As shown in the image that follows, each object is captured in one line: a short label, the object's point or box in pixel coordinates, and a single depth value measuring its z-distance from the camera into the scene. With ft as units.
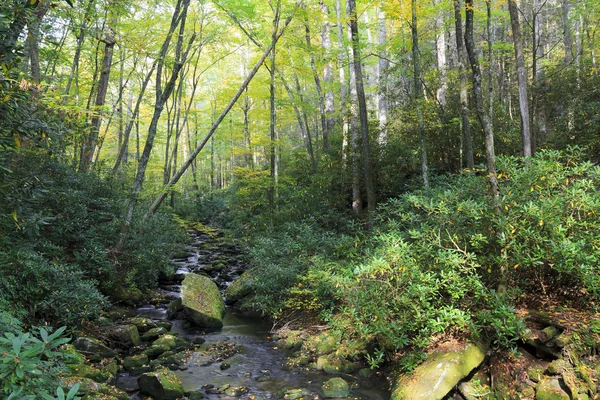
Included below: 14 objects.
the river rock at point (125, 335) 21.97
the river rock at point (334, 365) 19.35
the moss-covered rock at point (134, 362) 19.42
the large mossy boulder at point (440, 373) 14.70
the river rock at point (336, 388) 16.96
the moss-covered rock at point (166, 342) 22.34
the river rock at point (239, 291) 31.63
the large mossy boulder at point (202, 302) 26.89
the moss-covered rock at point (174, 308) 28.25
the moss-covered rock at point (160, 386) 16.47
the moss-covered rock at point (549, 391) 13.57
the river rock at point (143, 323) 24.45
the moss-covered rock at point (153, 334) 23.34
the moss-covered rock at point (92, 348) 19.21
